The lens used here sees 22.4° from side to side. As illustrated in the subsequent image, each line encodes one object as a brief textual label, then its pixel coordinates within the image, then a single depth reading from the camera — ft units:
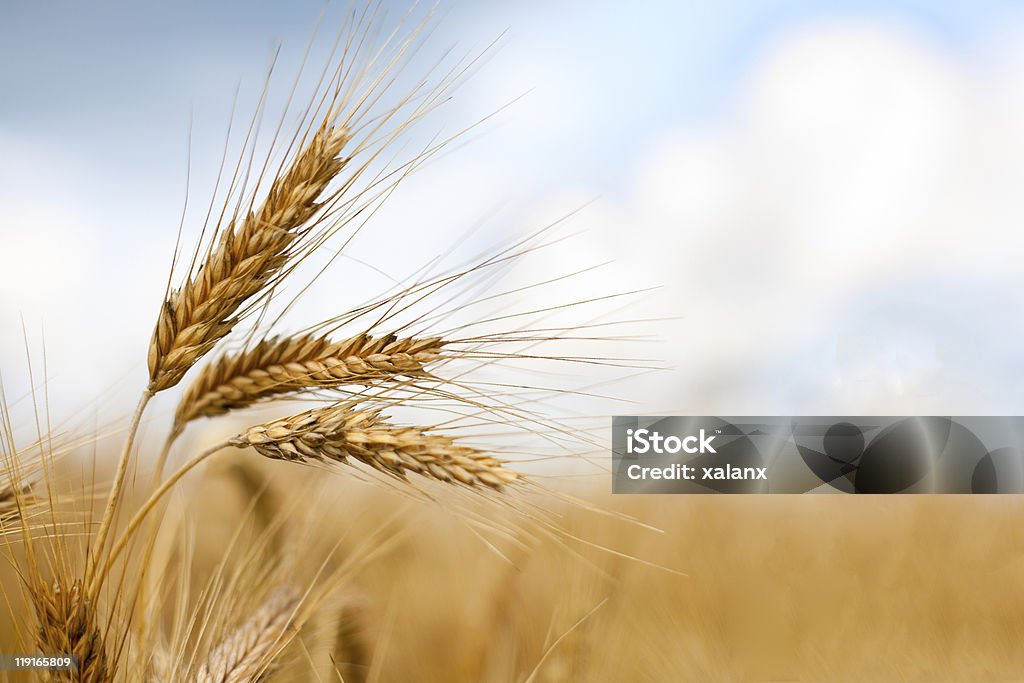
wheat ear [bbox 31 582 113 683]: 2.09
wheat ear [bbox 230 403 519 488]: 2.12
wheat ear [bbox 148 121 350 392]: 2.15
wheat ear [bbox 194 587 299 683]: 2.22
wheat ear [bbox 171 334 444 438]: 2.15
